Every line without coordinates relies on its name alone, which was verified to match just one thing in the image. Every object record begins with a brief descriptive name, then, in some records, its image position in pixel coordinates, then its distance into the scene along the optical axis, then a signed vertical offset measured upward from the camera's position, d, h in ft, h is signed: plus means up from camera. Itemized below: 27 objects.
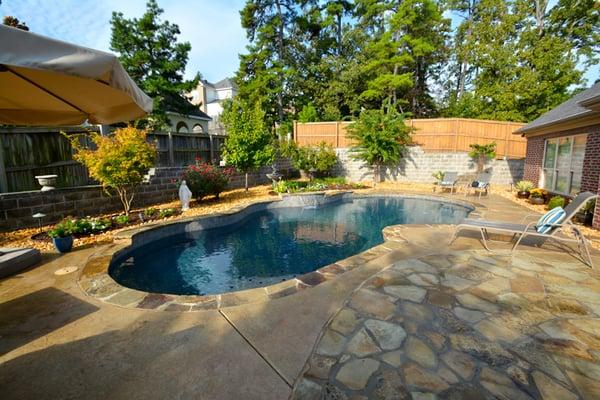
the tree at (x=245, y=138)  30.91 +3.24
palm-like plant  41.03 +1.70
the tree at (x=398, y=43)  57.62 +27.10
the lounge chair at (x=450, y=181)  35.70 -2.18
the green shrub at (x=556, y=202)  23.37 -3.38
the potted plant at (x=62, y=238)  14.70 -3.78
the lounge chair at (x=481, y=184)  32.65 -2.38
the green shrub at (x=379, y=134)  41.78 +4.82
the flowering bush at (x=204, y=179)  27.61 -1.33
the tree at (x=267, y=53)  62.08 +26.71
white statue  25.02 -2.58
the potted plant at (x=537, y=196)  27.48 -3.30
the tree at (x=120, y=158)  20.11 +0.72
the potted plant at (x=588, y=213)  19.48 -3.65
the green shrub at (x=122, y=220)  20.45 -3.95
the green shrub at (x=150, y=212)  22.78 -3.86
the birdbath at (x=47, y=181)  19.38 -0.93
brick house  21.42 +1.42
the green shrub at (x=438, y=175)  40.68 -1.62
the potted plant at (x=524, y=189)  30.63 -2.84
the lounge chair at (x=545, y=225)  12.73 -3.18
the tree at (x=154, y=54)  51.75 +22.30
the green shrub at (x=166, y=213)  22.68 -3.86
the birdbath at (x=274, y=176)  36.49 -1.37
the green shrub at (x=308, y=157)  44.83 +1.44
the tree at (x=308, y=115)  57.47 +10.67
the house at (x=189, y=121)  63.80 +11.55
